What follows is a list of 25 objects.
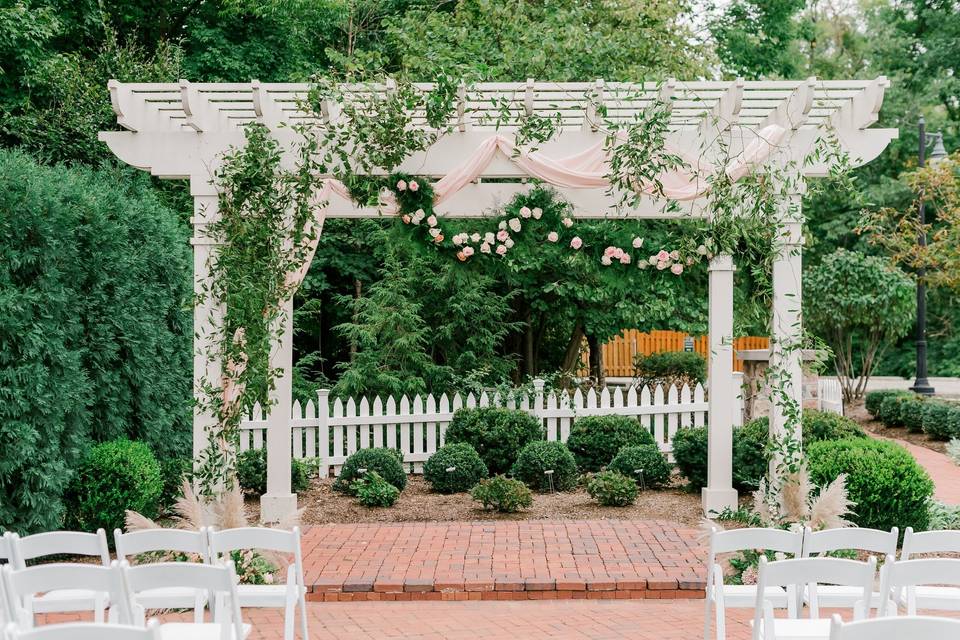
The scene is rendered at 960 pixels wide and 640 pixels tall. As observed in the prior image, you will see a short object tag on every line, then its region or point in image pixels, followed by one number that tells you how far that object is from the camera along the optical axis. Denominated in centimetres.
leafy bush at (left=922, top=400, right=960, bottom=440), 1403
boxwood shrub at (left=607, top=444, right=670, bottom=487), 1014
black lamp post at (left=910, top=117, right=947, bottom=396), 1716
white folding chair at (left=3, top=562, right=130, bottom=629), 365
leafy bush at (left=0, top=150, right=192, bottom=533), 670
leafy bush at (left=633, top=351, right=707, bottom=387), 1827
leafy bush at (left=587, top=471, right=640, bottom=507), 923
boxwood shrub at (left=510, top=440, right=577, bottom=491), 1003
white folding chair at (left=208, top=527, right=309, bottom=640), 452
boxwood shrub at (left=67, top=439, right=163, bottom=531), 736
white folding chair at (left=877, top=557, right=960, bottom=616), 380
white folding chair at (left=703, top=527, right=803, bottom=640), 445
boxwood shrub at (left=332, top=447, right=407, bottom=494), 992
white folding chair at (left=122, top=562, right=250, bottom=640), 362
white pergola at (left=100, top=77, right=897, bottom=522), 742
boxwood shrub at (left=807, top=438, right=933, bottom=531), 731
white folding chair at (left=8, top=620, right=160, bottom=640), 277
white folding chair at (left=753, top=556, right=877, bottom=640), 380
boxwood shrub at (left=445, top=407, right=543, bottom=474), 1060
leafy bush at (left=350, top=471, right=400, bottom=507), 936
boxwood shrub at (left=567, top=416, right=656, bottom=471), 1079
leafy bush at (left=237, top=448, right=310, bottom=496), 987
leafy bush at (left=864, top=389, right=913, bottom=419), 1668
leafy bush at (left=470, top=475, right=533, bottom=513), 891
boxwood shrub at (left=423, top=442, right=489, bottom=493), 998
